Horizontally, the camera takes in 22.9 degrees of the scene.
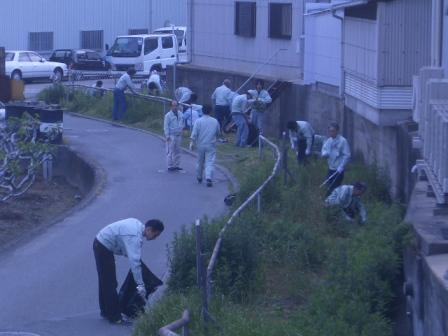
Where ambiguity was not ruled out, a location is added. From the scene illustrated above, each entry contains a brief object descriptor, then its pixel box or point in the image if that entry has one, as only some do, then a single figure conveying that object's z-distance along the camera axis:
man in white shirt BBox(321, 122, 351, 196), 18.70
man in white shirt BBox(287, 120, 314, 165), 21.03
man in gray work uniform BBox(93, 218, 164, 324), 12.07
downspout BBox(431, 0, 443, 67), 15.84
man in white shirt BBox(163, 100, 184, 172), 23.08
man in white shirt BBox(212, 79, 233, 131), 28.70
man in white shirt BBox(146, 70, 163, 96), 34.47
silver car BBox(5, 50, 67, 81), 48.20
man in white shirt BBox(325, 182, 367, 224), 16.36
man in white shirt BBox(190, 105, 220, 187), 21.31
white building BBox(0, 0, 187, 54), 55.38
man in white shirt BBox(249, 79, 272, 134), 27.22
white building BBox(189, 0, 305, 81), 31.53
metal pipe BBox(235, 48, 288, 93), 32.01
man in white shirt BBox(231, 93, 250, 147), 26.80
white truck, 49.80
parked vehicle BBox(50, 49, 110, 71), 52.97
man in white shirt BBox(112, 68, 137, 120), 31.47
